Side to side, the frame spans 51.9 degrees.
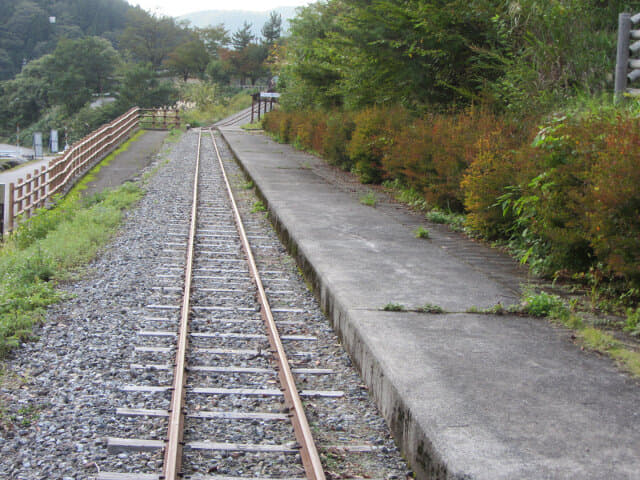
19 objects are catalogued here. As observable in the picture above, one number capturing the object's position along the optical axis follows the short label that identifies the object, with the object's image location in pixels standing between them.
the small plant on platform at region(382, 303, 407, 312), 6.41
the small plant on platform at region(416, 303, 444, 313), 6.39
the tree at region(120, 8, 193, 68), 120.75
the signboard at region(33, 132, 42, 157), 57.12
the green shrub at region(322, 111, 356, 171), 19.91
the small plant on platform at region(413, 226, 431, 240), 10.27
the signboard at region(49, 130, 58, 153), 59.29
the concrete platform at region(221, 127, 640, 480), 3.69
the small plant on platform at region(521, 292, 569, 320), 6.34
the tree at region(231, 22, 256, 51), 114.81
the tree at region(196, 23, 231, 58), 115.81
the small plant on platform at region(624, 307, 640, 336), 5.79
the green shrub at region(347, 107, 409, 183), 15.97
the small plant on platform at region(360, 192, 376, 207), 13.56
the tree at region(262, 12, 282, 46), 110.13
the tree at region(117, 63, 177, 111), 75.25
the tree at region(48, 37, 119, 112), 86.81
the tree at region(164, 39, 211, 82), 104.72
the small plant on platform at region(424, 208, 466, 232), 11.17
